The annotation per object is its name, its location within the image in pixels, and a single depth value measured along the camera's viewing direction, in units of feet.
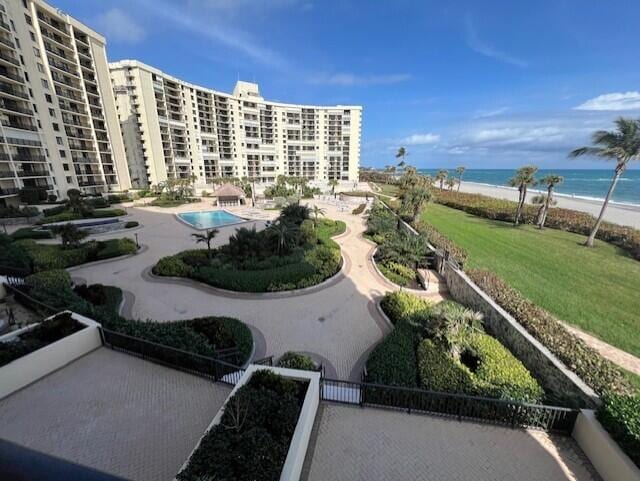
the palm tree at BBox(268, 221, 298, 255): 71.10
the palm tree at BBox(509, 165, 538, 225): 108.06
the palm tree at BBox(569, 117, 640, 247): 73.31
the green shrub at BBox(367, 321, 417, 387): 30.89
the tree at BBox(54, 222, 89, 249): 69.85
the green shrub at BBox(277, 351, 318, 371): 30.14
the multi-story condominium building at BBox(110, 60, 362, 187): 193.36
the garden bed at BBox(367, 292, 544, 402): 29.76
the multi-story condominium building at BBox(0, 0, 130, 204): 126.41
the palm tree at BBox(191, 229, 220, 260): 66.64
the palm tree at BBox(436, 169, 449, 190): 236.75
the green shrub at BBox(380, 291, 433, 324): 43.39
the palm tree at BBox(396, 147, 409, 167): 284.20
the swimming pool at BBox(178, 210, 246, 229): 115.96
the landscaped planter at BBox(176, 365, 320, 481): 17.38
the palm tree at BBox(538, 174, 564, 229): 103.30
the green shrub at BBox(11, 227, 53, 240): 84.89
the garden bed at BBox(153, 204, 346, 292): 56.03
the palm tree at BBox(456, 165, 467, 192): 240.05
